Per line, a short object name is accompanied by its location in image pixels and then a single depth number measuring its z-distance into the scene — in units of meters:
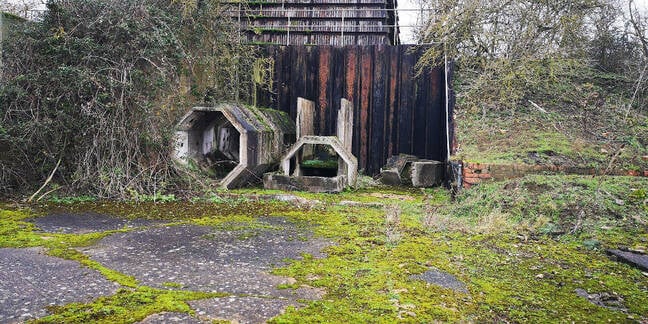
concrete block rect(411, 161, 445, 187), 9.56
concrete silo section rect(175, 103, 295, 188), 8.14
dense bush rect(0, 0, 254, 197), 6.71
